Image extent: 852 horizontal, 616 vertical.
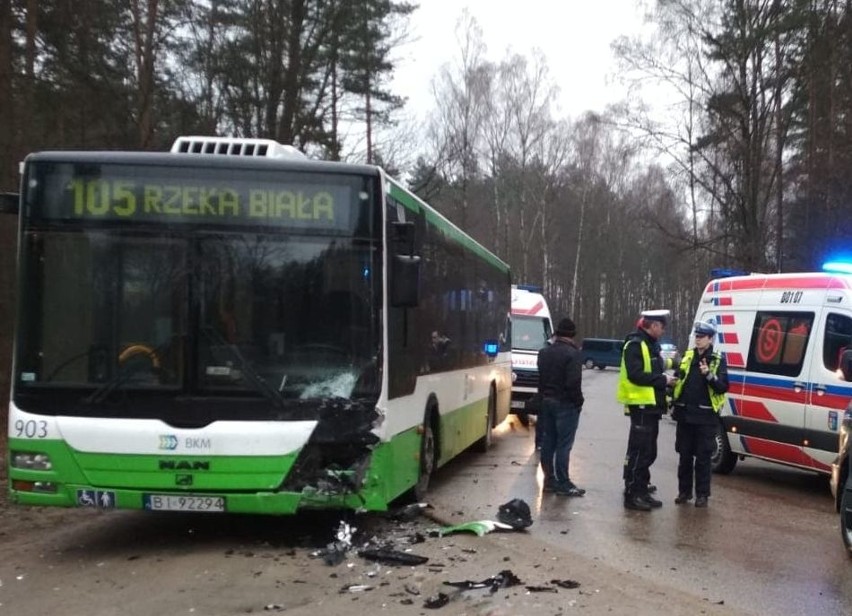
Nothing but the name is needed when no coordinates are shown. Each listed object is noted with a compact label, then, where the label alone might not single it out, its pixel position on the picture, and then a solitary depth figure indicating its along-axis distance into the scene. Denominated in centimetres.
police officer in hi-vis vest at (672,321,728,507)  933
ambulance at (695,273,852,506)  1021
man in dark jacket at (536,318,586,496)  1001
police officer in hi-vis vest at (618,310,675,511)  920
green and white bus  685
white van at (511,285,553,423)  1953
